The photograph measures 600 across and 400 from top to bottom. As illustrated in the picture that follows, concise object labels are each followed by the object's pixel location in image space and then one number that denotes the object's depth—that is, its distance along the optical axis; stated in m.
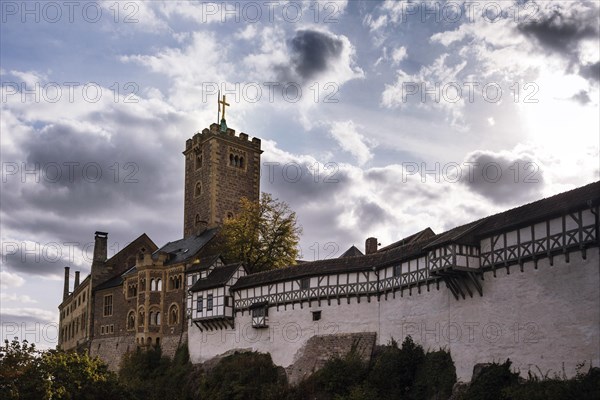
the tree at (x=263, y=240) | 55.69
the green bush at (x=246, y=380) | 42.22
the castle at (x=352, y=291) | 29.42
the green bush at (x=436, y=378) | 33.84
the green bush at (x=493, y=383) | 30.20
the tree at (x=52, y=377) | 33.59
